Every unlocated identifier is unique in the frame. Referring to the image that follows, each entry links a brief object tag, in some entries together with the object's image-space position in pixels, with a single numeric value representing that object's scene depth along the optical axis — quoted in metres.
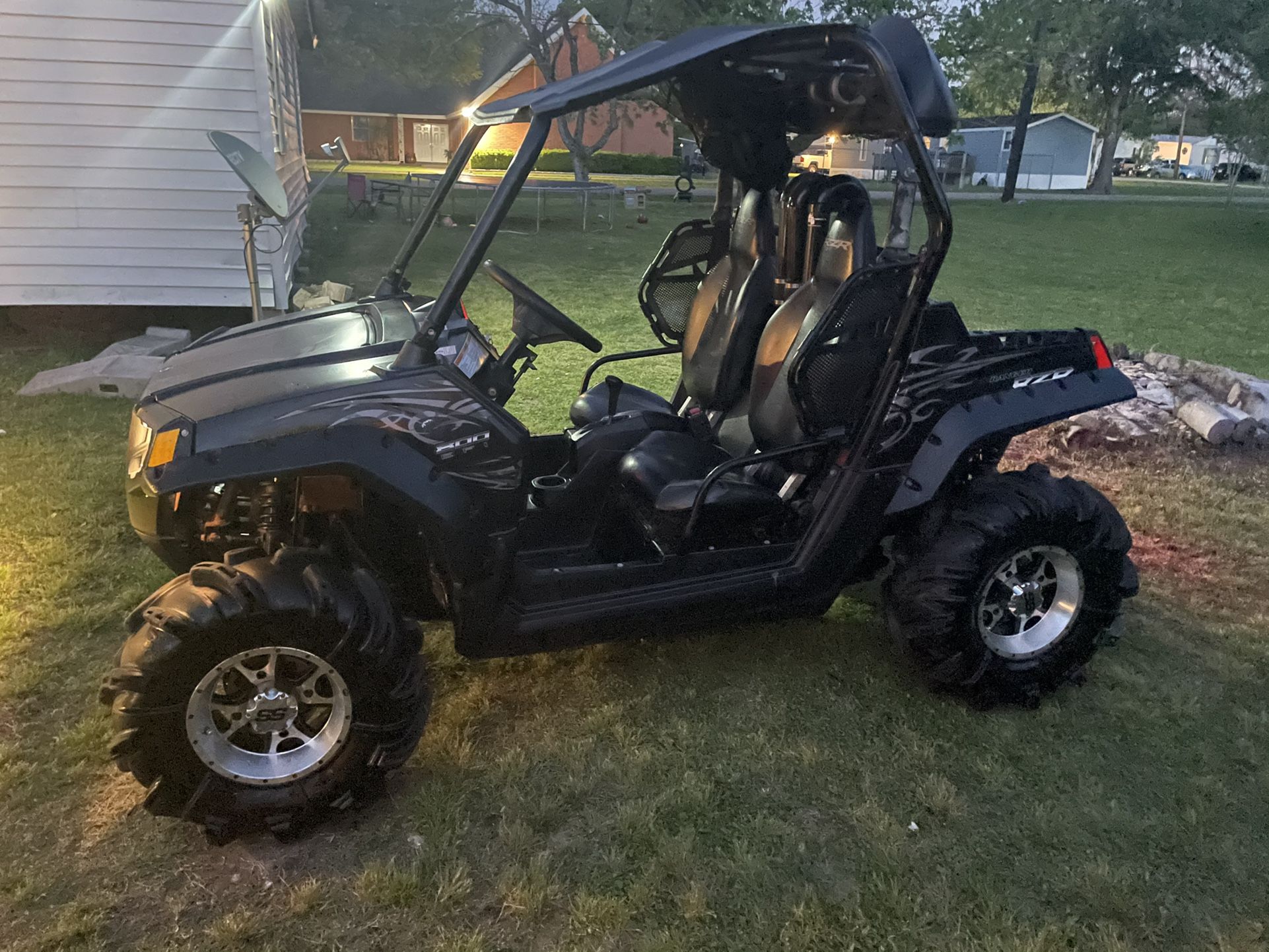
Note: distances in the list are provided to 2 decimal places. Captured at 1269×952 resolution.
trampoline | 15.62
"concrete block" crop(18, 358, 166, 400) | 6.10
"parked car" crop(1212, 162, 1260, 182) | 42.97
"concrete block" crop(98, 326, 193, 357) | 6.75
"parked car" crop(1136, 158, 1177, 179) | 53.29
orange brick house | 33.62
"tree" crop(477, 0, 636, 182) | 20.61
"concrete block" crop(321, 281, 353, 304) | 8.70
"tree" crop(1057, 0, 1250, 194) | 23.09
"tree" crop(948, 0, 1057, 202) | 24.69
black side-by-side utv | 2.29
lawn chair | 16.94
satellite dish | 5.15
